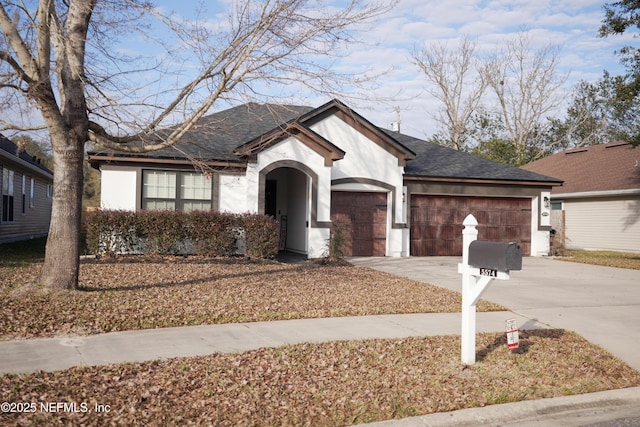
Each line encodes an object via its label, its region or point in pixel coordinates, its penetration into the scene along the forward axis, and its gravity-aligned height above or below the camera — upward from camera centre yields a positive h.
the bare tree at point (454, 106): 38.44 +8.12
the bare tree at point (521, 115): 40.38 +7.98
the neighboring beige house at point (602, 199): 23.84 +1.07
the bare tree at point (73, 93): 8.76 +1.94
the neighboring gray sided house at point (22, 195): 19.97 +0.60
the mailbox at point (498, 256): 5.48 -0.37
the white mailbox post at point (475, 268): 5.52 -0.50
